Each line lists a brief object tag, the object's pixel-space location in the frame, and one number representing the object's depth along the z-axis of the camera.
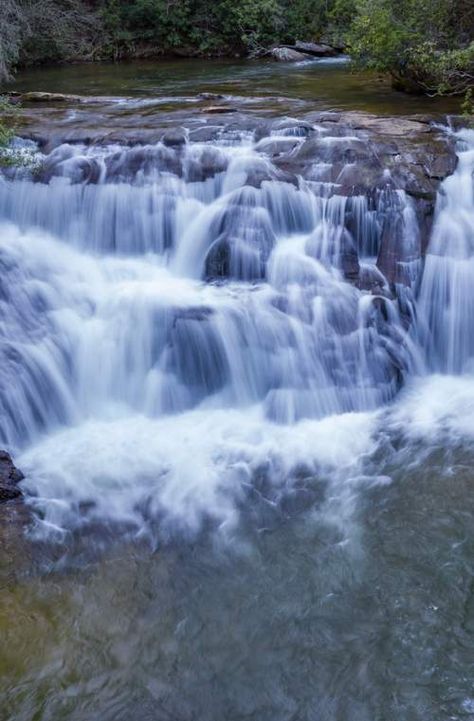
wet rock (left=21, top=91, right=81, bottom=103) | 12.34
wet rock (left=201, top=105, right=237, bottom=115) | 10.73
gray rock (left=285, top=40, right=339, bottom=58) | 18.88
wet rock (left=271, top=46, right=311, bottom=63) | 18.61
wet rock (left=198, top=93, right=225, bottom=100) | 12.19
